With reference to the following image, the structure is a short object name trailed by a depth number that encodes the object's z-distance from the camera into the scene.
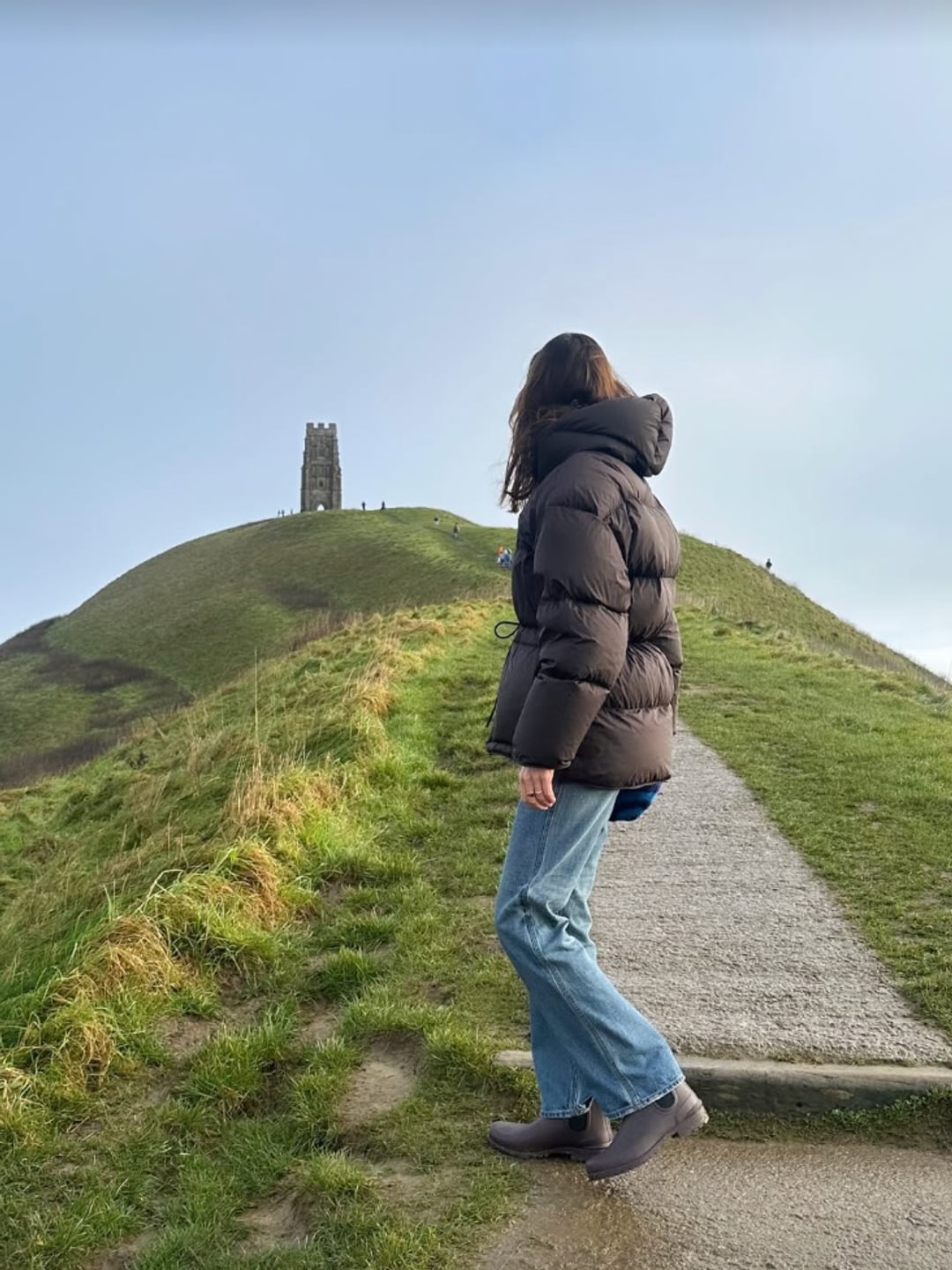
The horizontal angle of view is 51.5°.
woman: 3.16
